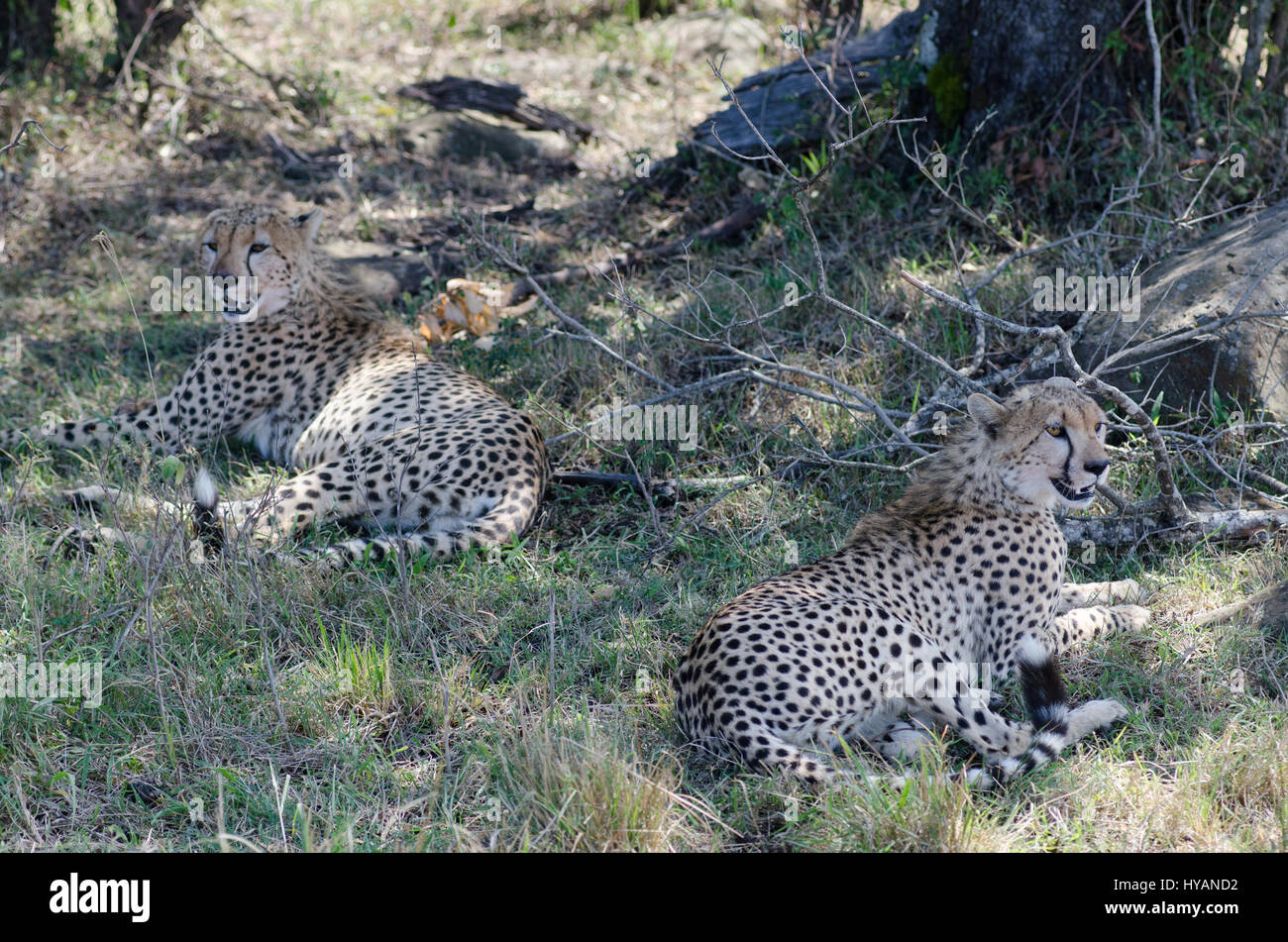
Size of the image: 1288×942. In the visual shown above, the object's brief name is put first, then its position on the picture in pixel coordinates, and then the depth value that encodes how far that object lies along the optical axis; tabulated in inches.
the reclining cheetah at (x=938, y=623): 277.0
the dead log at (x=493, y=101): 738.8
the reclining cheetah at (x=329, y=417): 401.1
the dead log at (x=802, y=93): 592.7
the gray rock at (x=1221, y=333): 403.2
